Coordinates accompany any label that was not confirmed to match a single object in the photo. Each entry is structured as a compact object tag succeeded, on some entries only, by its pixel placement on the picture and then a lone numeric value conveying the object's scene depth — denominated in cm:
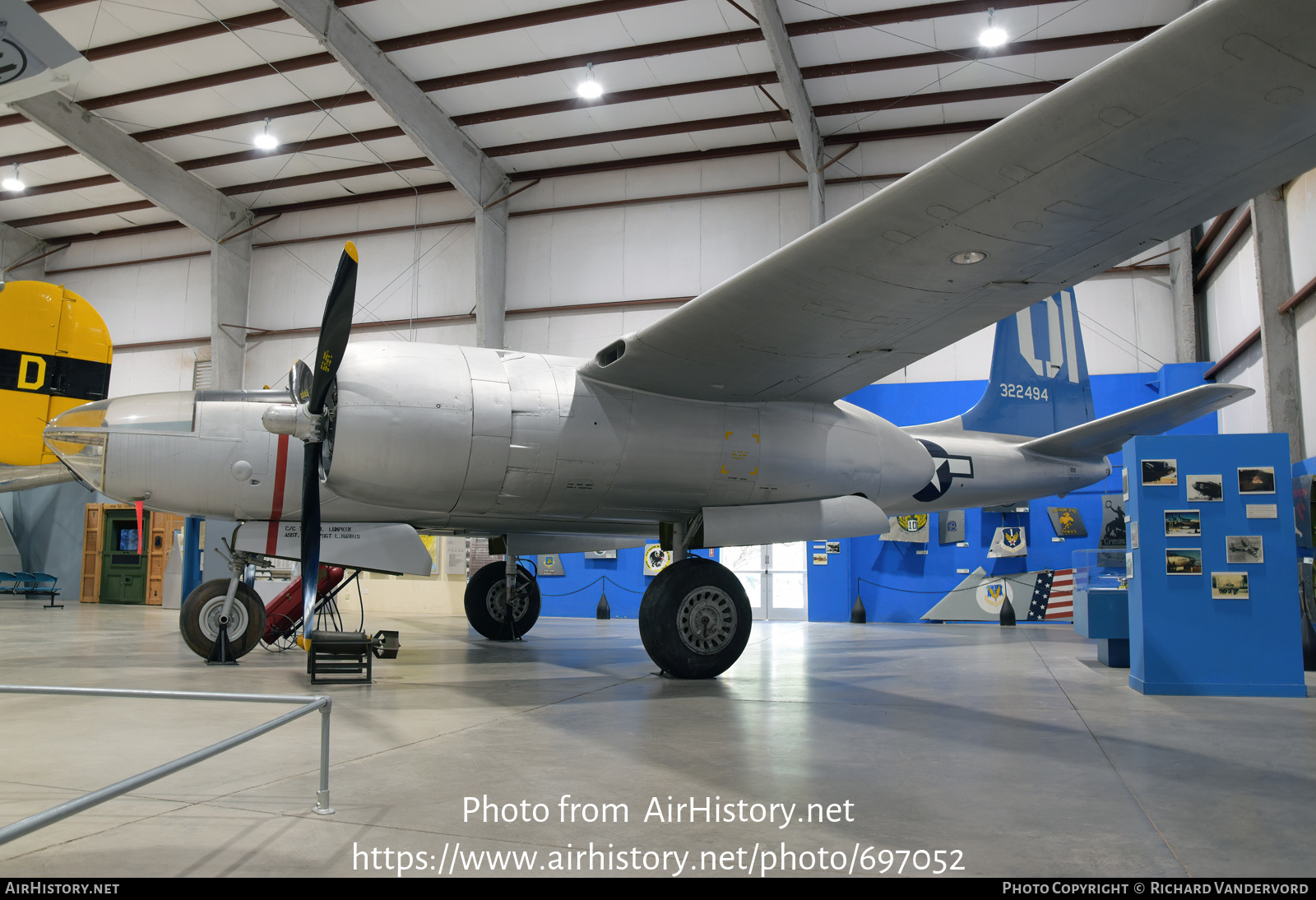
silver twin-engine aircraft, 382
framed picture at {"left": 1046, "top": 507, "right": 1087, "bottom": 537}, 1596
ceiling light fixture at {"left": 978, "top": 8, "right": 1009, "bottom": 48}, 1434
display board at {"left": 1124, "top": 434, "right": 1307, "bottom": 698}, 618
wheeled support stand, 658
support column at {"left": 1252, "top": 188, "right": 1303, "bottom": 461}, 973
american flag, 1575
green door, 2183
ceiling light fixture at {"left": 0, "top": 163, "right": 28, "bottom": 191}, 2030
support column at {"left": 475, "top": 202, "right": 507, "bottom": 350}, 1917
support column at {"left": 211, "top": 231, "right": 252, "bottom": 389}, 2117
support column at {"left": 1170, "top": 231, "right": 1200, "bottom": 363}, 1589
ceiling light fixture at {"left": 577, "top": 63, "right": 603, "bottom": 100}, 1612
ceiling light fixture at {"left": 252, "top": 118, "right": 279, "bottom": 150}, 1803
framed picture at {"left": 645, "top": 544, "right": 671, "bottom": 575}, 1822
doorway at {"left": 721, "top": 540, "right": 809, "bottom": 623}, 1798
